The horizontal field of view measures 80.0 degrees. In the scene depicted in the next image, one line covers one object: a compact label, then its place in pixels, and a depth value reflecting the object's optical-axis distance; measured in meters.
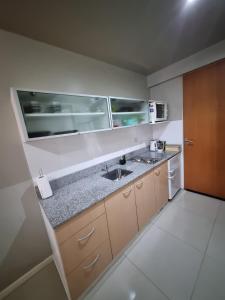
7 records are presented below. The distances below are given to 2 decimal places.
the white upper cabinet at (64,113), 1.07
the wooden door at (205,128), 2.00
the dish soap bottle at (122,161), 2.09
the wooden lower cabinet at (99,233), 1.03
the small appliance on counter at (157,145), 2.61
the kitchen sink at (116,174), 1.89
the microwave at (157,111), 2.19
